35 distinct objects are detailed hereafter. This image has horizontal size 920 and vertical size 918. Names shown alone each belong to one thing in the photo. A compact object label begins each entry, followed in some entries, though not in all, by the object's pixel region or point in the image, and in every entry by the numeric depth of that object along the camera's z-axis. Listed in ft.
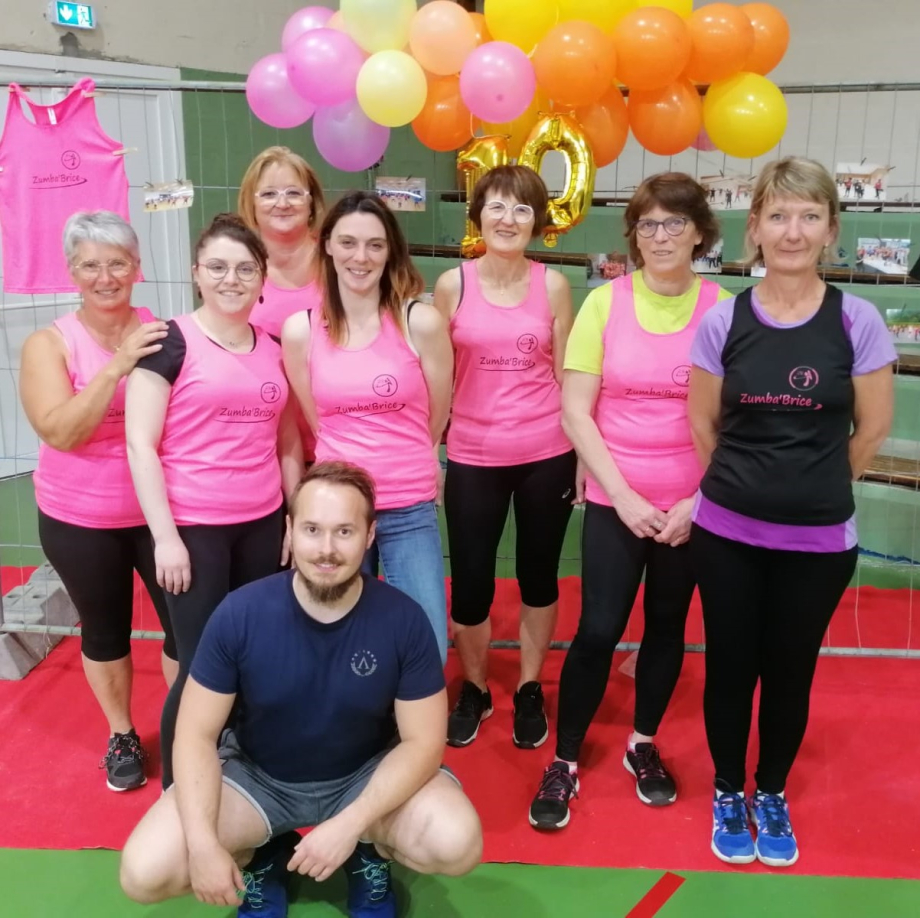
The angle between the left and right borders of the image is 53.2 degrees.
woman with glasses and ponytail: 6.44
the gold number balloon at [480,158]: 8.71
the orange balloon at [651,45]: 7.68
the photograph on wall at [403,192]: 9.22
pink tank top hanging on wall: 9.28
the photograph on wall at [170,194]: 8.66
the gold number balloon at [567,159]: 8.42
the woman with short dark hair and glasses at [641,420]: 6.89
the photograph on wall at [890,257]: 9.67
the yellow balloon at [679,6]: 8.30
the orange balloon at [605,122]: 8.48
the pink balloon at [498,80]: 7.77
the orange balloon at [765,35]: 8.52
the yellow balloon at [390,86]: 7.86
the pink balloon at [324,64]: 8.06
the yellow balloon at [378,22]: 8.16
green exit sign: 16.48
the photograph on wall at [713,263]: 9.00
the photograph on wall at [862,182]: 8.47
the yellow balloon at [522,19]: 8.20
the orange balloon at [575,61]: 7.75
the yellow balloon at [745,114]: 8.15
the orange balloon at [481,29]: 8.50
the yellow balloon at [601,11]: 8.17
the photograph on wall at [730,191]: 8.64
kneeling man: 5.47
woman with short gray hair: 6.97
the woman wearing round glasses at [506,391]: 7.48
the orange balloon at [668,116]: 8.33
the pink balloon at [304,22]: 8.95
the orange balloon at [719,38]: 7.90
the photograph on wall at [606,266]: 11.16
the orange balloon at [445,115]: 8.58
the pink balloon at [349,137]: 8.52
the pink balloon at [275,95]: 8.63
